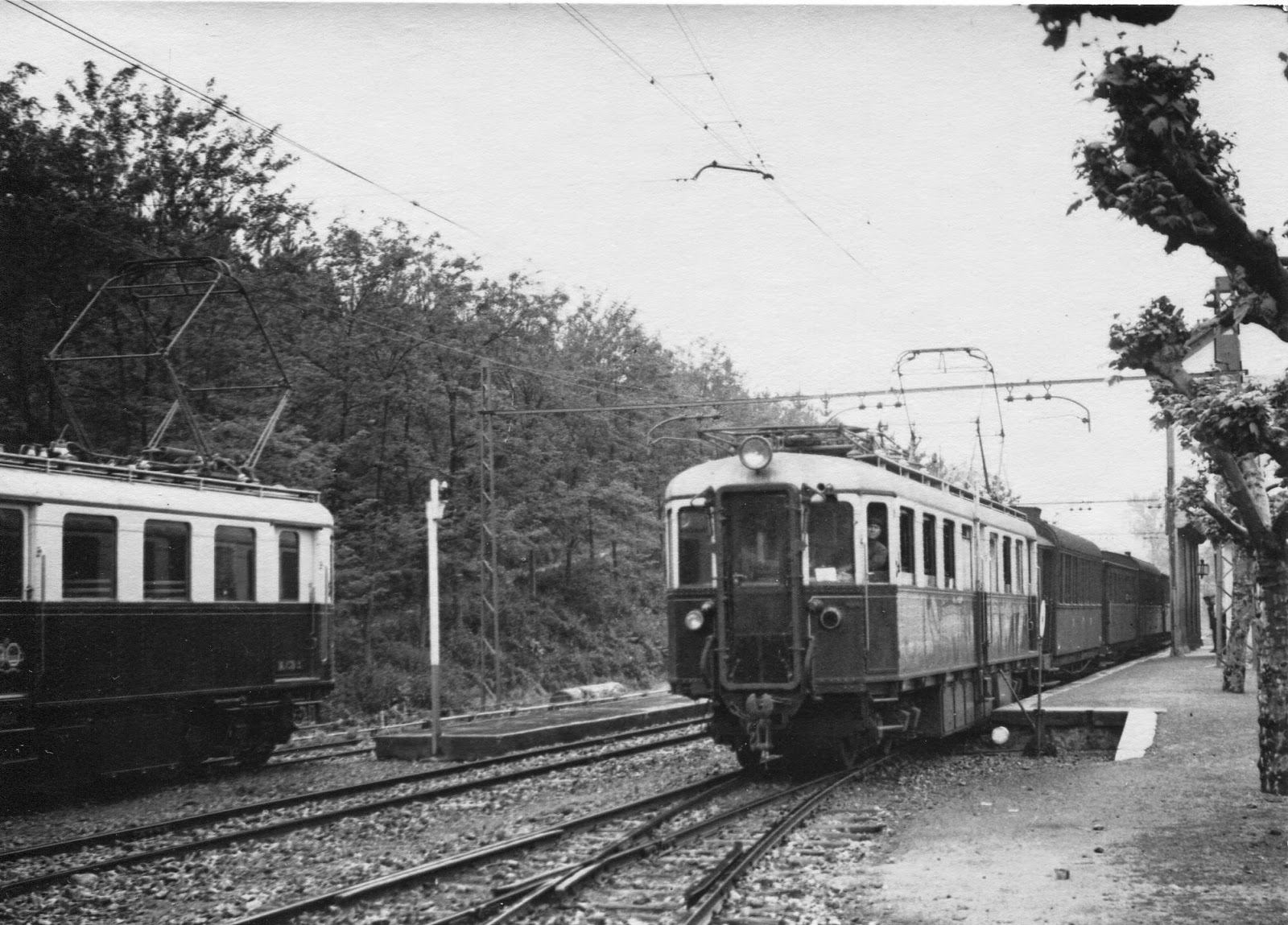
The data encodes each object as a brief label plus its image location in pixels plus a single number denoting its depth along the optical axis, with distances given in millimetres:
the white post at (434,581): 17188
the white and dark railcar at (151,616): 13211
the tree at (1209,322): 7902
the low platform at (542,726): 17797
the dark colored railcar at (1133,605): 35344
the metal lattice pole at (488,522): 26562
